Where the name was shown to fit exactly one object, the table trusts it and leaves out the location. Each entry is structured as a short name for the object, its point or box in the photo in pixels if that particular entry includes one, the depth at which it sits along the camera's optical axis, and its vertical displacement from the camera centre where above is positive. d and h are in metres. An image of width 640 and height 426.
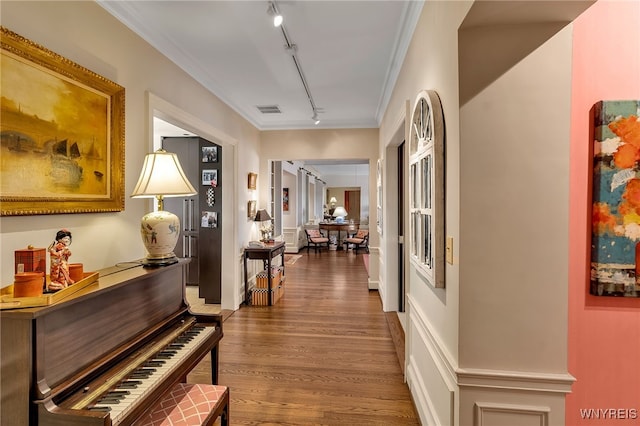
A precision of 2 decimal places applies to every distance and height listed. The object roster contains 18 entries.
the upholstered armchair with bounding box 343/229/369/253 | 9.90 -1.03
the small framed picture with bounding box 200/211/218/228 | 4.61 -0.17
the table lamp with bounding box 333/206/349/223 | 12.22 -0.17
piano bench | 1.54 -1.05
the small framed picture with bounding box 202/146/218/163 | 4.59 +0.81
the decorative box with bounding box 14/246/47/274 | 1.27 -0.21
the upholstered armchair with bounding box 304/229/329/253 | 10.01 -0.99
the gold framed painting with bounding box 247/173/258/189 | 4.86 +0.45
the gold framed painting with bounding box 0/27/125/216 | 1.44 +0.41
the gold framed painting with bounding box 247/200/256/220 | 4.85 -0.01
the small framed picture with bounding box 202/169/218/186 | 4.59 +0.47
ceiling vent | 4.44 +1.47
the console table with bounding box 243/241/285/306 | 4.54 -0.69
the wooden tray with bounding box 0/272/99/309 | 1.13 -0.34
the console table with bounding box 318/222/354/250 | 10.26 -0.58
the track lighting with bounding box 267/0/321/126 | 2.08 +1.43
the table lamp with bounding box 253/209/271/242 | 4.91 -0.27
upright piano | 1.10 -0.65
